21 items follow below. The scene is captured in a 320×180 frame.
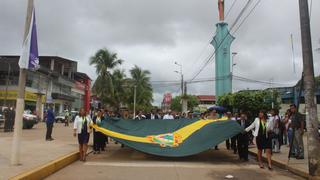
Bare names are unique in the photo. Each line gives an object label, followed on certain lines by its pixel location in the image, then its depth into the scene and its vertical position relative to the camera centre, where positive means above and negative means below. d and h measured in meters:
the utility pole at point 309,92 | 6.49 +0.62
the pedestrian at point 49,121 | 12.13 -0.39
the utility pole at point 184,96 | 30.00 +2.23
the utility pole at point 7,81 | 34.10 +4.34
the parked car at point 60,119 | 36.23 -0.78
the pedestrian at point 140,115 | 13.07 -0.04
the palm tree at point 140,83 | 50.94 +6.08
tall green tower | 30.75 +6.30
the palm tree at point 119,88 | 40.65 +4.37
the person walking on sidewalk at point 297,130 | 8.29 -0.46
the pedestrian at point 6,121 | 16.58 -0.52
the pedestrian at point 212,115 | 10.49 +0.00
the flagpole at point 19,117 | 6.46 -0.11
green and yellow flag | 8.82 -0.72
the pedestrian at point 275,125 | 9.27 -0.35
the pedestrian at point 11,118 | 16.78 -0.33
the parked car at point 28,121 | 19.86 -0.61
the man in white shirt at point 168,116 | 13.57 -0.07
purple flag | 6.61 +1.63
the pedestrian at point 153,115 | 14.13 -0.04
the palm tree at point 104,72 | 37.78 +6.18
